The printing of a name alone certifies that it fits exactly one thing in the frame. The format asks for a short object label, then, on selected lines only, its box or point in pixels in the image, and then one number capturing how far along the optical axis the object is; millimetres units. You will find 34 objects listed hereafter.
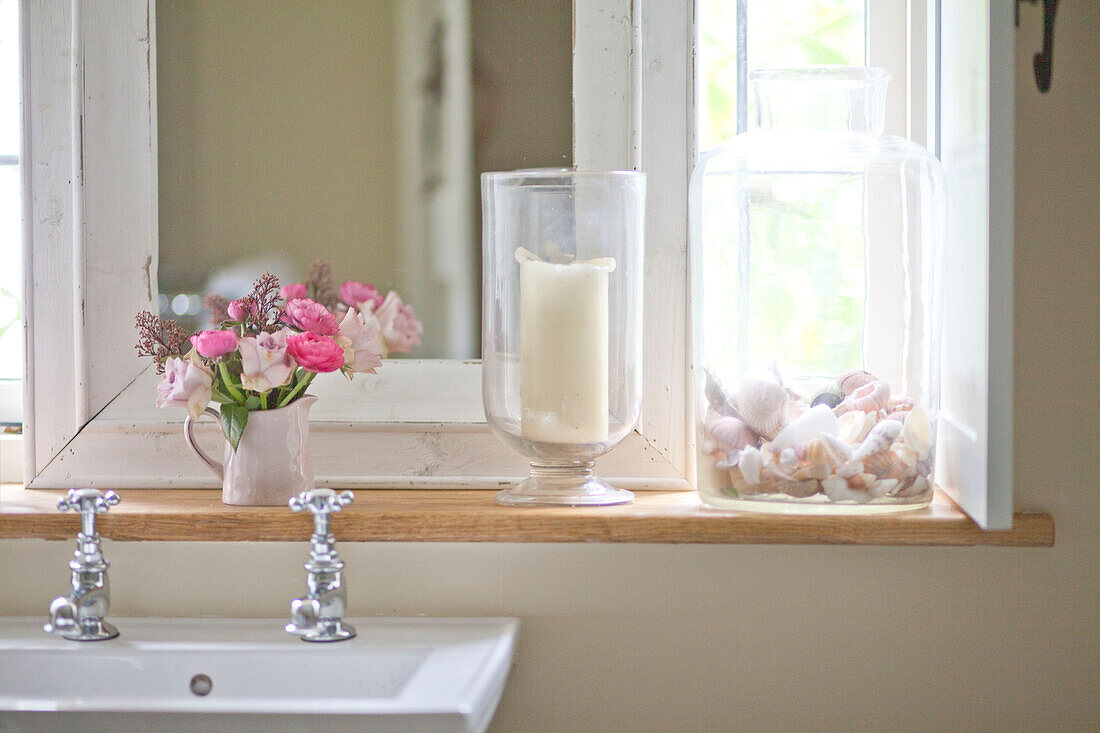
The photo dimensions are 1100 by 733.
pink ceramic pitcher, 1860
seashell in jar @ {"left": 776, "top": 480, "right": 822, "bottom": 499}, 1806
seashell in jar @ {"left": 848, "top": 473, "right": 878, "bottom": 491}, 1799
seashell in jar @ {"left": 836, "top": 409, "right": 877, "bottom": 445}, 1803
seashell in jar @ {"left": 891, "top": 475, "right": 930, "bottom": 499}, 1808
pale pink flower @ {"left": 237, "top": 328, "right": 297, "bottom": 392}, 1832
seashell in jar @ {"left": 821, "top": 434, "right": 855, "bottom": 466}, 1792
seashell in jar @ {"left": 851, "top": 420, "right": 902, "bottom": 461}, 1790
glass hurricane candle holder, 1853
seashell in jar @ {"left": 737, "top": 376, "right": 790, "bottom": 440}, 1812
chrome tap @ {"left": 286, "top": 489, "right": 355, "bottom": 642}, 1753
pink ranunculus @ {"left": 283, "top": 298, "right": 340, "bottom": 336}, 1852
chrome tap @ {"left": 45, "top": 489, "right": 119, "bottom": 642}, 1773
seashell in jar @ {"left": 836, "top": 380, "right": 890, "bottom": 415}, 1813
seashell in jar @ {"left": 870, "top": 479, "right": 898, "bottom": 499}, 1803
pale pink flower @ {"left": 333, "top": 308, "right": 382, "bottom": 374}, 1882
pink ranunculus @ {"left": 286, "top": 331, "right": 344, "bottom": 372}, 1827
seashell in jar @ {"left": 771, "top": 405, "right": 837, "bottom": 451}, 1794
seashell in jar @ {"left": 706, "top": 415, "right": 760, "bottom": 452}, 1823
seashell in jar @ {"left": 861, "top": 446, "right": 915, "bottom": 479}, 1797
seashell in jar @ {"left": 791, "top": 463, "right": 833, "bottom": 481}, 1797
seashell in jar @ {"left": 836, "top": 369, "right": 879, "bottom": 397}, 1839
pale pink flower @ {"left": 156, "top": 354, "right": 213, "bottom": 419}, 1841
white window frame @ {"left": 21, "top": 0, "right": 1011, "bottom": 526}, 1947
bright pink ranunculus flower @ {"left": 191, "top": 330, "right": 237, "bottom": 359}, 1838
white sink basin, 1748
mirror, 1950
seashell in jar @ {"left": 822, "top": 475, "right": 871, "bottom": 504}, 1799
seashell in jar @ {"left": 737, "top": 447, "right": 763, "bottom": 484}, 1810
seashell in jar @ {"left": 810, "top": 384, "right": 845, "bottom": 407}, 1834
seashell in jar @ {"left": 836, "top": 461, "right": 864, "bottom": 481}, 1795
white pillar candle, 1851
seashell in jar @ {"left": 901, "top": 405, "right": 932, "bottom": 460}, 1804
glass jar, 1816
